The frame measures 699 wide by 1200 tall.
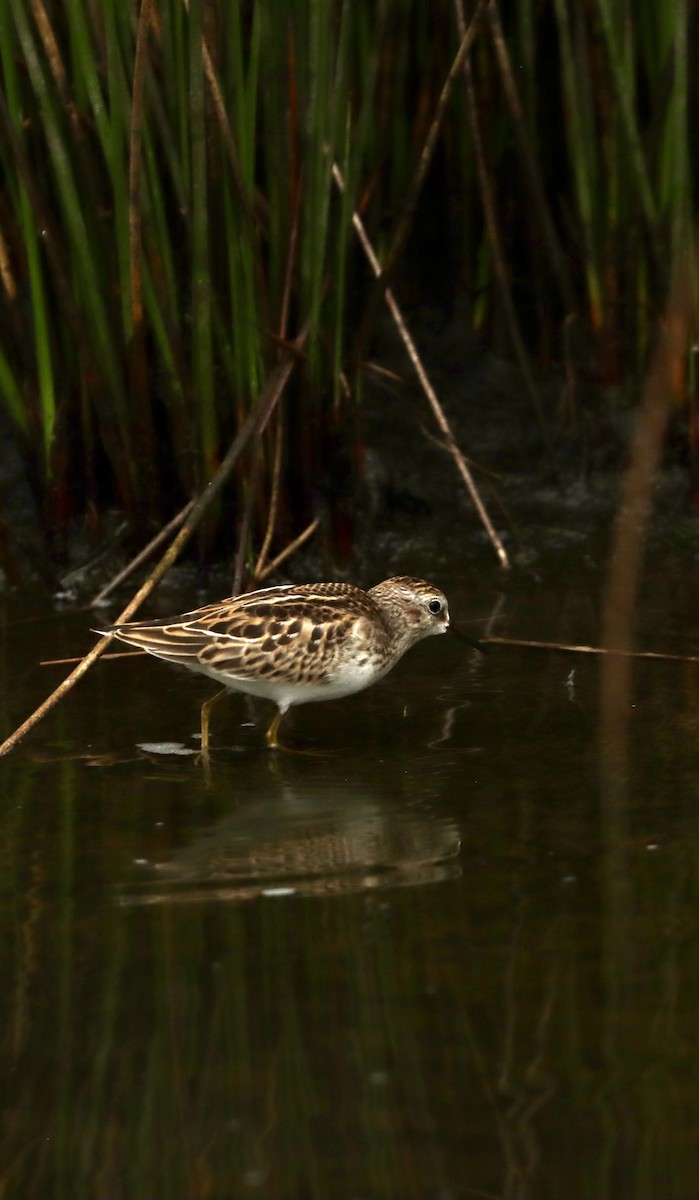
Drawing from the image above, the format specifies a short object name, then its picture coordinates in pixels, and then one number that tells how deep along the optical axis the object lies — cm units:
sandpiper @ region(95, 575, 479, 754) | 1204
